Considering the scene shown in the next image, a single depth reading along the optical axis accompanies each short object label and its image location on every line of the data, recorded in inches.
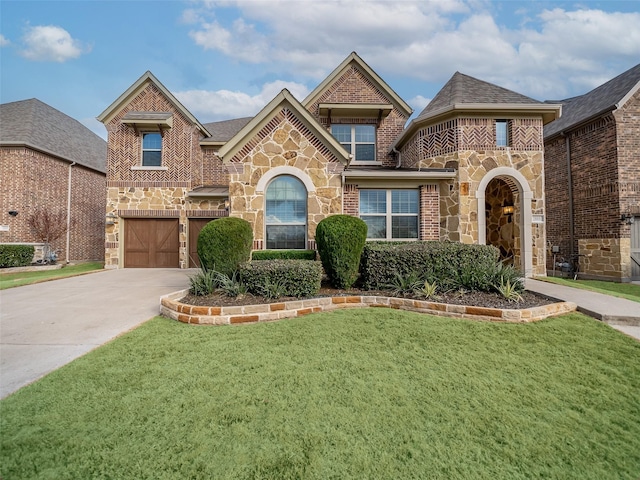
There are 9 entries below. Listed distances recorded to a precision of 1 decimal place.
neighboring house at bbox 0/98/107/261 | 561.6
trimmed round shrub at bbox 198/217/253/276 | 267.3
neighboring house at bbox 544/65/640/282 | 448.1
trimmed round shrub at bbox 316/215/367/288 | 265.6
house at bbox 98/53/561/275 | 352.2
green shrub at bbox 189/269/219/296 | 254.4
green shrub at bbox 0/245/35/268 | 491.8
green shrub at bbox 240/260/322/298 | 242.8
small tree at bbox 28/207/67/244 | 569.6
